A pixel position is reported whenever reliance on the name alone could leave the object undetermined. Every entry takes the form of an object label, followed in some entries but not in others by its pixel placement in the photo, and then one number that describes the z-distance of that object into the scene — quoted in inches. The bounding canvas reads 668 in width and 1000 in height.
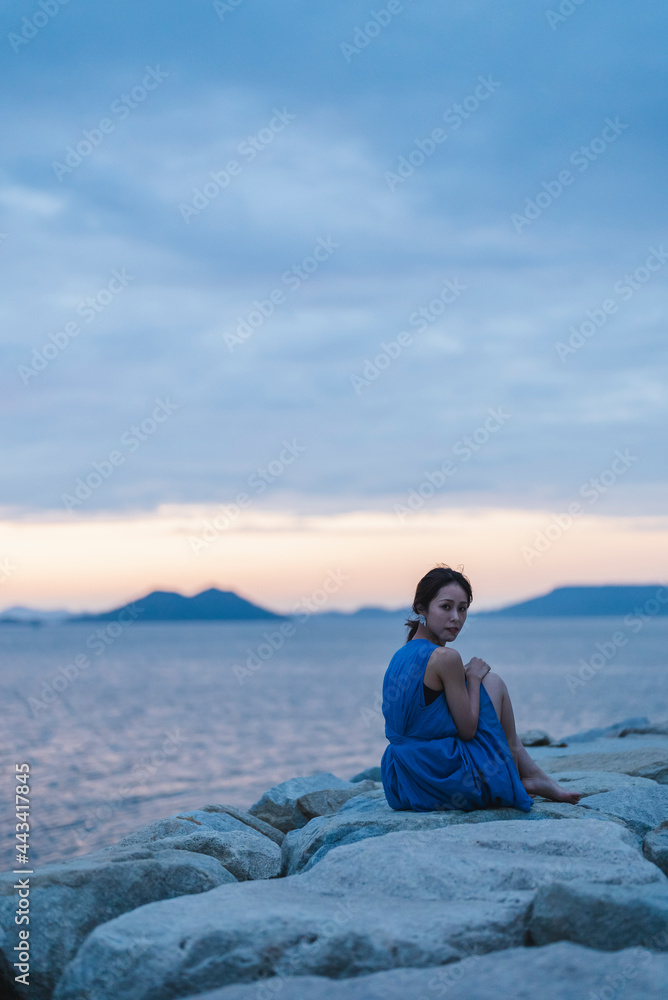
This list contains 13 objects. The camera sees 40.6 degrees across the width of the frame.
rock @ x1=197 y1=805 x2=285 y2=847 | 339.0
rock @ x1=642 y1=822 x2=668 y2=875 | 204.2
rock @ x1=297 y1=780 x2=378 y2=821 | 375.2
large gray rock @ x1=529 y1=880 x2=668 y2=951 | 147.9
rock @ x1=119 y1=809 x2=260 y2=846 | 307.7
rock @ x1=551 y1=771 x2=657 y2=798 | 304.5
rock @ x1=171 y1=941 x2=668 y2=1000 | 126.7
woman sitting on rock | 236.1
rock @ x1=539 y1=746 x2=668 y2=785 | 362.3
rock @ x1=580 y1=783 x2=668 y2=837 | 258.7
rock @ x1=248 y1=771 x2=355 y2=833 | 384.8
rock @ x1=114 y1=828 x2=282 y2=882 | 254.7
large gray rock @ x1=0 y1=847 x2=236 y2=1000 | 183.6
